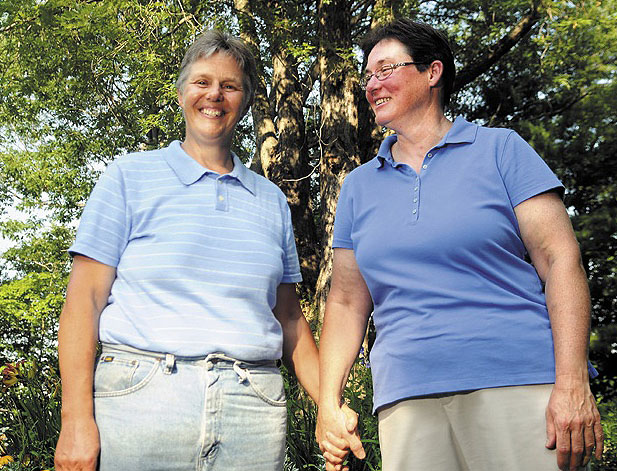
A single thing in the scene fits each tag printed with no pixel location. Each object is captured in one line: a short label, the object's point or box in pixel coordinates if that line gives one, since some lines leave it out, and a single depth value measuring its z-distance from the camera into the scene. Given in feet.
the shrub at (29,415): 15.01
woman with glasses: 6.21
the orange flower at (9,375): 17.23
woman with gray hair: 6.10
